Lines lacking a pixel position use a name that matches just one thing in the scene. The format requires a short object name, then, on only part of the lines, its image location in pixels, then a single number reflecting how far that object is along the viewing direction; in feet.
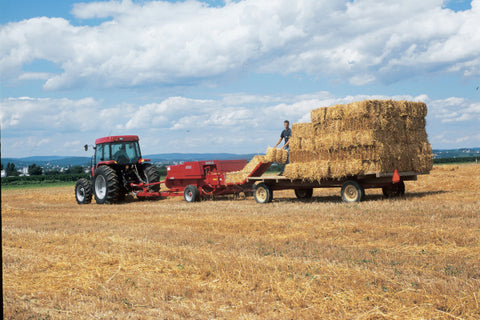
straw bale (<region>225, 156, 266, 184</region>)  51.36
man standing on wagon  48.91
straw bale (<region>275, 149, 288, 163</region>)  47.42
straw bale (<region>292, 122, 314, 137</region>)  45.11
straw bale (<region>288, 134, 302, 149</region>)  45.73
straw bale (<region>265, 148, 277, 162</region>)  47.67
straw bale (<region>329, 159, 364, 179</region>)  41.95
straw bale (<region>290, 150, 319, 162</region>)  44.75
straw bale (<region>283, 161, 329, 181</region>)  43.62
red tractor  57.41
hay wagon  43.09
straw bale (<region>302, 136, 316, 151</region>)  44.70
